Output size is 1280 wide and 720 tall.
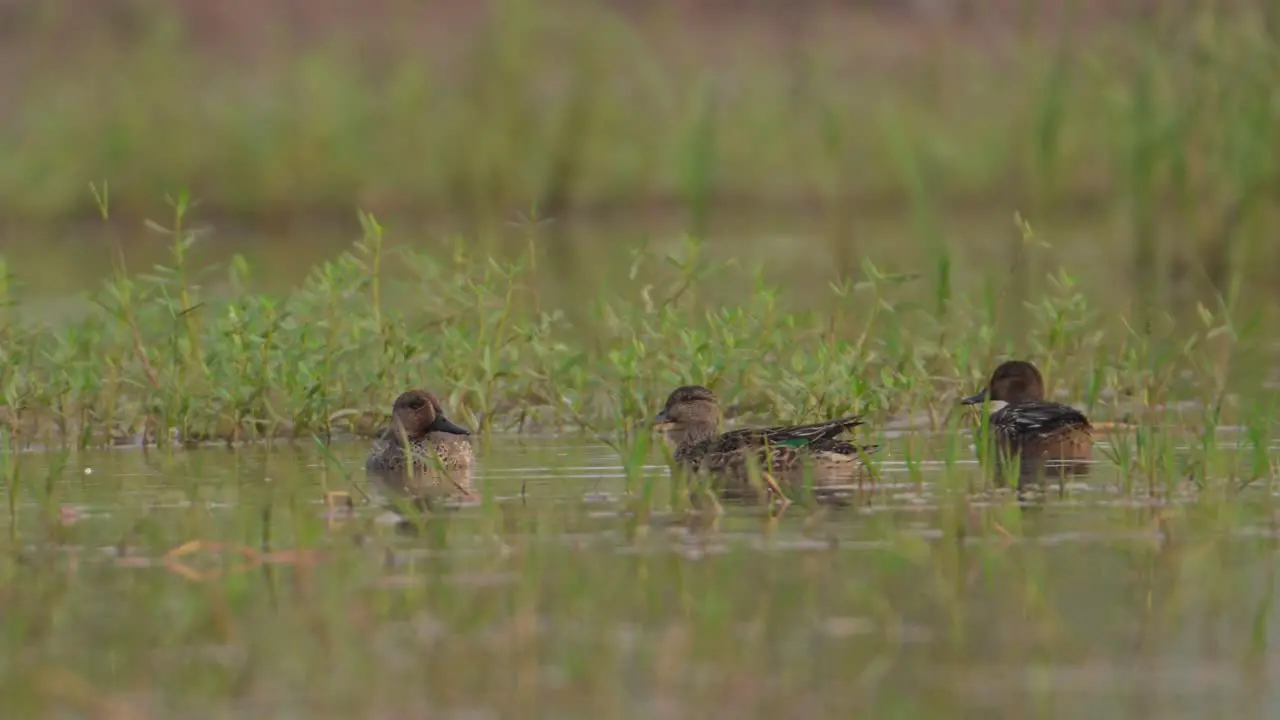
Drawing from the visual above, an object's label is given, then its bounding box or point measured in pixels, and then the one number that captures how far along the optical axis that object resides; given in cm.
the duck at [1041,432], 2095
